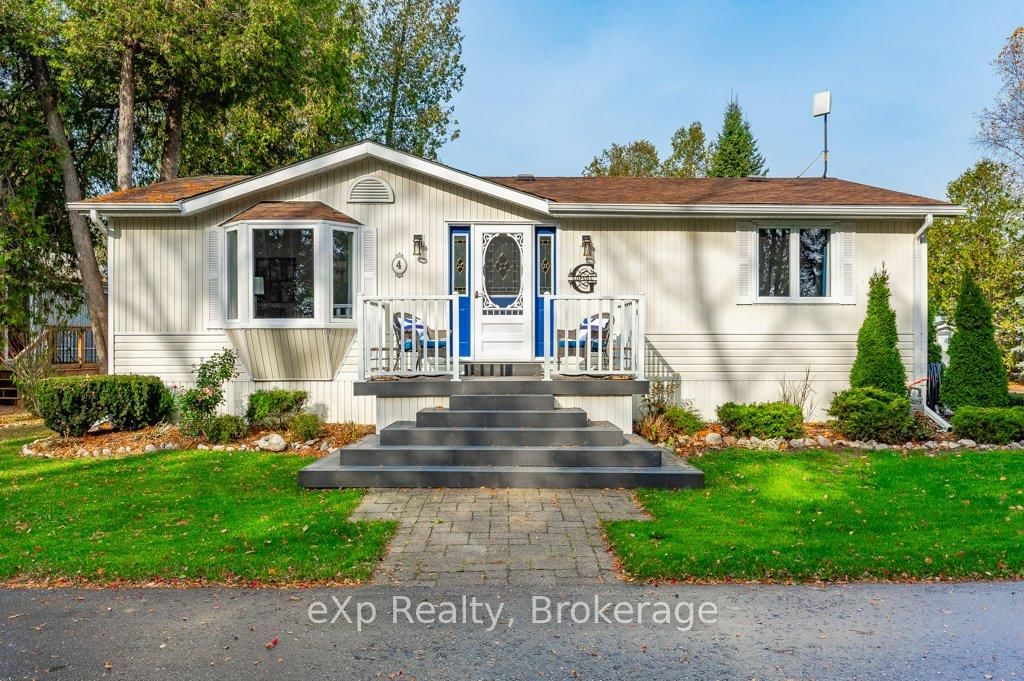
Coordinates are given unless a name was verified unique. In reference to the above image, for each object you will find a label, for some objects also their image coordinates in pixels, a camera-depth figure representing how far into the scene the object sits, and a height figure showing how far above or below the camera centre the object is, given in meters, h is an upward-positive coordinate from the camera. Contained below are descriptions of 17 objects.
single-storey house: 9.27 +0.96
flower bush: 8.75 -0.75
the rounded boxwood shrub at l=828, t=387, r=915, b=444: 8.30 -1.05
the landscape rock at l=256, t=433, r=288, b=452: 8.27 -1.32
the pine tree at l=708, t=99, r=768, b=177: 30.33 +8.61
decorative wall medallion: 9.85 +0.85
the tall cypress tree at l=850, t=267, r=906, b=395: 9.05 -0.22
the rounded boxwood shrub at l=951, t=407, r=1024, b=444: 8.28 -1.15
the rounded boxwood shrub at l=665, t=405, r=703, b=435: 8.77 -1.15
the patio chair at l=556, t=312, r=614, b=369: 9.12 -0.04
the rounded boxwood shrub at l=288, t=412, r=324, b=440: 8.58 -1.15
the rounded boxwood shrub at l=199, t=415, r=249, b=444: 8.44 -1.16
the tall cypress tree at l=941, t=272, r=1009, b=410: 8.88 -0.36
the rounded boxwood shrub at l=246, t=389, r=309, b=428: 8.98 -0.96
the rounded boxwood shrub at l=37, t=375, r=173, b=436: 8.73 -0.84
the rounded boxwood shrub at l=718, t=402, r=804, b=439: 8.45 -1.10
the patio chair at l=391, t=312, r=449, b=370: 8.11 -0.03
